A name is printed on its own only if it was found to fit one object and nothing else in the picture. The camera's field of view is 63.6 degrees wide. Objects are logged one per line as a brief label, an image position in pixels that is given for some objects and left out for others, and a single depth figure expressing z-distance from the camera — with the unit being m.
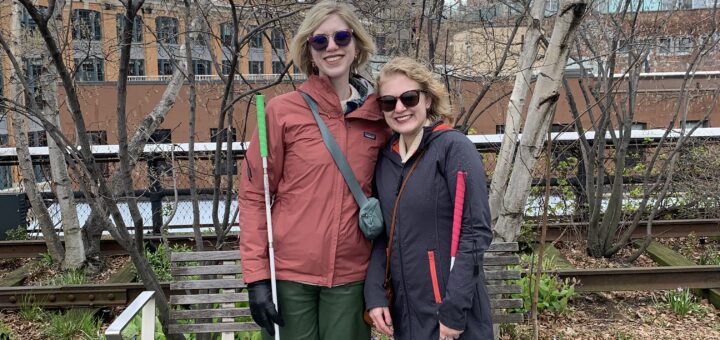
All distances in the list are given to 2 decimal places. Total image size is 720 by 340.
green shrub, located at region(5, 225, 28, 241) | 7.46
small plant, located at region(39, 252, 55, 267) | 6.45
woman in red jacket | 2.47
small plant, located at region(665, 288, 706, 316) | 4.97
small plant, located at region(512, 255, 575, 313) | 4.86
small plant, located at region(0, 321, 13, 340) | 3.95
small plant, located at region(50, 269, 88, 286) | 5.77
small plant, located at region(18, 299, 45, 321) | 5.12
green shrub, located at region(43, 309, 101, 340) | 4.69
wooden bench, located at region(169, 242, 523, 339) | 3.83
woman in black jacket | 2.26
